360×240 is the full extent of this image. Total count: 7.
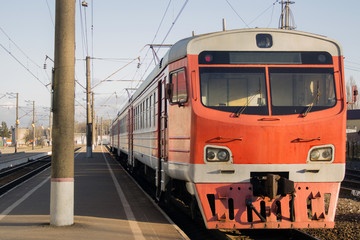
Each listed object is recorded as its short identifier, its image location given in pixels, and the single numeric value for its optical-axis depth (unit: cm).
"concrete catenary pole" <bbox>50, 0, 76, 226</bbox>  784
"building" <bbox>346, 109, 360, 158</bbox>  3231
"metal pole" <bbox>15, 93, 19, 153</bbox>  4862
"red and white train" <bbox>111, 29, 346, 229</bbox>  729
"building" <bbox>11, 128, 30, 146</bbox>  10659
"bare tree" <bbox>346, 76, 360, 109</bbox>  6546
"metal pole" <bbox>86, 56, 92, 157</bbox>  3253
